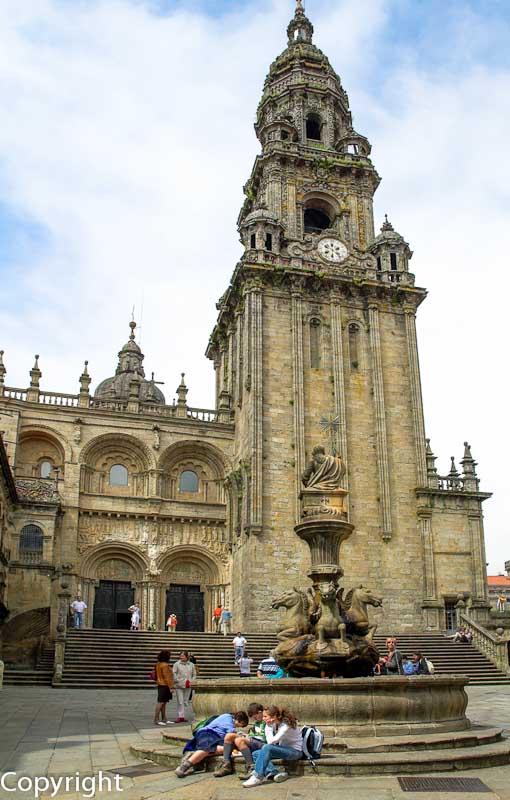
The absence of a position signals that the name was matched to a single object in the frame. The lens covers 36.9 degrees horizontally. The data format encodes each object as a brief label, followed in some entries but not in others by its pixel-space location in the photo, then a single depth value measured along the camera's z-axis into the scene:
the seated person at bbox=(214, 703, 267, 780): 9.55
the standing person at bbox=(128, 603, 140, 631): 33.75
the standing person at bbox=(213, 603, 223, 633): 36.72
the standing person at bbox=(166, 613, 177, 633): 32.31
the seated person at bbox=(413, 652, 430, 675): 19.80
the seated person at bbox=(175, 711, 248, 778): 9.83
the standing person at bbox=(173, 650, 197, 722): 16.05
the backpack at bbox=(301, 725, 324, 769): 9.70
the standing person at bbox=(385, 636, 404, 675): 19.27
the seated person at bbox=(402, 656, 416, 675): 20.05
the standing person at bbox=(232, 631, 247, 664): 27.61
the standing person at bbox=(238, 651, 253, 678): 23.94
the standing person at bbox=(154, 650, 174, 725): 15.42
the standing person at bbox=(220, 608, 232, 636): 34.66
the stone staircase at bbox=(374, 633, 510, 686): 29.39
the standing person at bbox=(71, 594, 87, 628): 31.48
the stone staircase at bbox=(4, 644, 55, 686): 26.16
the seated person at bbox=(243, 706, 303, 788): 9.22
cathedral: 36.16
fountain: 14.28
